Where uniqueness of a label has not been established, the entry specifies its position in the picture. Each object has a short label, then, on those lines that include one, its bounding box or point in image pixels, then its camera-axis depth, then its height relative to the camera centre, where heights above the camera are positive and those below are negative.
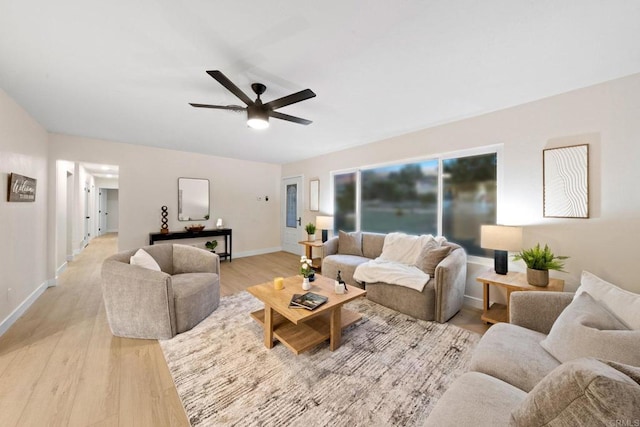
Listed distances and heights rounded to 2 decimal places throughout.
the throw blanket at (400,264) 2.75 -0.71
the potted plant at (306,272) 2.39 -0.65
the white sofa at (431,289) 2.54 -0.93
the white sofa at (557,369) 0.63 -0.62
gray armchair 2.18 -0.88
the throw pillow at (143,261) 2.38 -0.52
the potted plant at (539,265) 2.18 -0.50
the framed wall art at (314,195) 5.31 +0.42
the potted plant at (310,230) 4.79 -0.37
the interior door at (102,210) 9.14 +0.08
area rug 1.45 -1.26
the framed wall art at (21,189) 2.42 +0.27
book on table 1.98 -0.80
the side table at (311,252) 4.40 -0.83
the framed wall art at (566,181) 2.26 +0.33
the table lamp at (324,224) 4.45 -0.22
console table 4.46 -0.48
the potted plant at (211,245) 5.04 -0.72
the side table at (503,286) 2.18 -0.71
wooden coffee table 1.93 -1.07
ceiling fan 1.84 +0.95
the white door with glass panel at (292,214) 5.88 -0.04
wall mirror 4.93 +0.29
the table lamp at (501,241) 2.40 -0.30
